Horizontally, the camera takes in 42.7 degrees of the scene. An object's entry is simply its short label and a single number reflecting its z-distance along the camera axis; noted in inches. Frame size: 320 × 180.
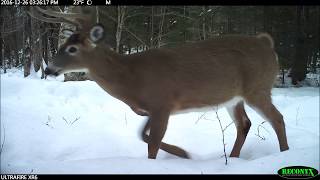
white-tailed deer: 173.9
